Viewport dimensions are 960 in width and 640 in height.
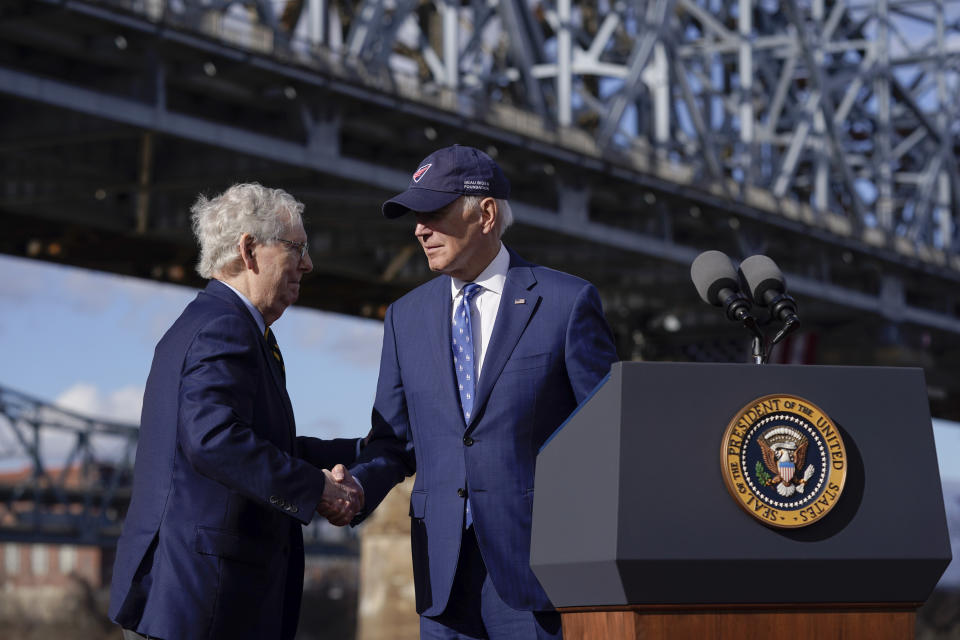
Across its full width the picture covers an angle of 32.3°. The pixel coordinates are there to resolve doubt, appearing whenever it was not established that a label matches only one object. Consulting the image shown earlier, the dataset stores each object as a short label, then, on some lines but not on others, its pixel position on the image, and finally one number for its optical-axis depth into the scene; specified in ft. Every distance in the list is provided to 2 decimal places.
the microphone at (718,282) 14.12
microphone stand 13.51
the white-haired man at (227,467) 14.15
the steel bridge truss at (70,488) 177.88
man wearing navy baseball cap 14.07
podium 11.28
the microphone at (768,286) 13.88
